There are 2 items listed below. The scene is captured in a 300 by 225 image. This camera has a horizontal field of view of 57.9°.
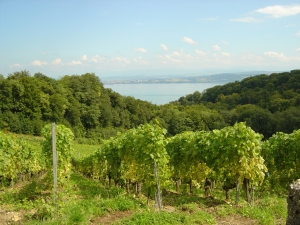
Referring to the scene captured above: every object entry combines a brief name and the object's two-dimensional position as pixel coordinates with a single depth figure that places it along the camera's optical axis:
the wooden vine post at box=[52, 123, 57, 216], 7.92
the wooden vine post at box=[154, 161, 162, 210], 8.67
